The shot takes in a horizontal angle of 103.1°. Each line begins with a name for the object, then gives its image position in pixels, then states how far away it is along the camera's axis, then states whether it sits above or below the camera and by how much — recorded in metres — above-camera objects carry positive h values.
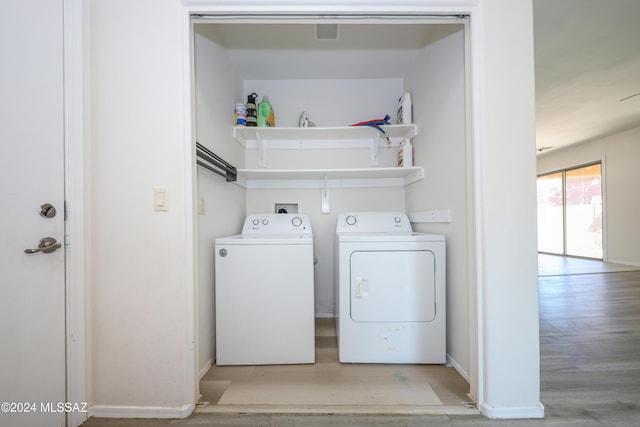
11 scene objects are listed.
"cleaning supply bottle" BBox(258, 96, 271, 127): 2.14 +0.86
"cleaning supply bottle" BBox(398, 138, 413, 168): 2.06 +0.48
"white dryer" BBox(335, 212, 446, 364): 1.59 -0.55
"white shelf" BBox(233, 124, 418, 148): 2.05 +0.69
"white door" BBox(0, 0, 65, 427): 0.97 +0.02
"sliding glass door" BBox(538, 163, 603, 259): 5.18 +0.01
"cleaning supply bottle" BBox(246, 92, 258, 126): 2.12 +0.87
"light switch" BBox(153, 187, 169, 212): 1.18 +0.08
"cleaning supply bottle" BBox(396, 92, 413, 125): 2.08 +0.85
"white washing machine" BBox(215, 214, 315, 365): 1.60 -0.54
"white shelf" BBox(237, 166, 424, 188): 2.03 +0.33
